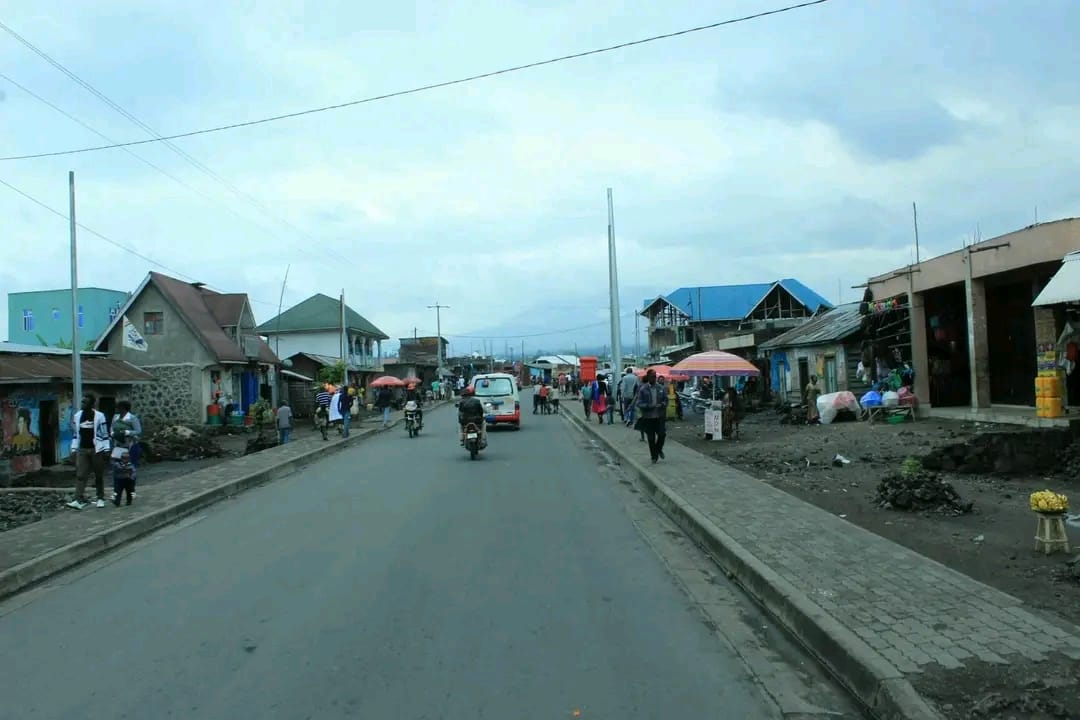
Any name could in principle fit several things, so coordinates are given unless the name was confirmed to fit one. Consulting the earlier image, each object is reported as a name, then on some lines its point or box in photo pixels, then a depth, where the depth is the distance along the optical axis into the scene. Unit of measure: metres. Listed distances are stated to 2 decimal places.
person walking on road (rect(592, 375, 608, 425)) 30.16
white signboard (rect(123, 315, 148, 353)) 34.38
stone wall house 33.91
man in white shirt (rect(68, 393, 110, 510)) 12.13
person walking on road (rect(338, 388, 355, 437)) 27.69
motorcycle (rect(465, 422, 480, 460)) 18.70
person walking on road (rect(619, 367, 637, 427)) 27.20
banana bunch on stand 7.09
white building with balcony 61.31
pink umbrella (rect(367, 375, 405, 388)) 46.47
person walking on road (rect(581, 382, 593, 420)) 32.61
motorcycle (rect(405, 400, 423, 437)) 27.67
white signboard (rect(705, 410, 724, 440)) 20.81
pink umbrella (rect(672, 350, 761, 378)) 21.33
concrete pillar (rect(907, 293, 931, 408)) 20.73
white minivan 28.94
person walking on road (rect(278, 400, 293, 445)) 25.05
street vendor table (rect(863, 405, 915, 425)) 20.33
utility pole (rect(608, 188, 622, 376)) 35.53
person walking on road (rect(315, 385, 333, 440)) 26.30
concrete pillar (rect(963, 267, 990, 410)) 17.70
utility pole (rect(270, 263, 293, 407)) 39.44
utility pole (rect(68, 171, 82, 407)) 19.86
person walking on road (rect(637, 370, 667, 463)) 15.57
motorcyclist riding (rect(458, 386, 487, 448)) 19.16
